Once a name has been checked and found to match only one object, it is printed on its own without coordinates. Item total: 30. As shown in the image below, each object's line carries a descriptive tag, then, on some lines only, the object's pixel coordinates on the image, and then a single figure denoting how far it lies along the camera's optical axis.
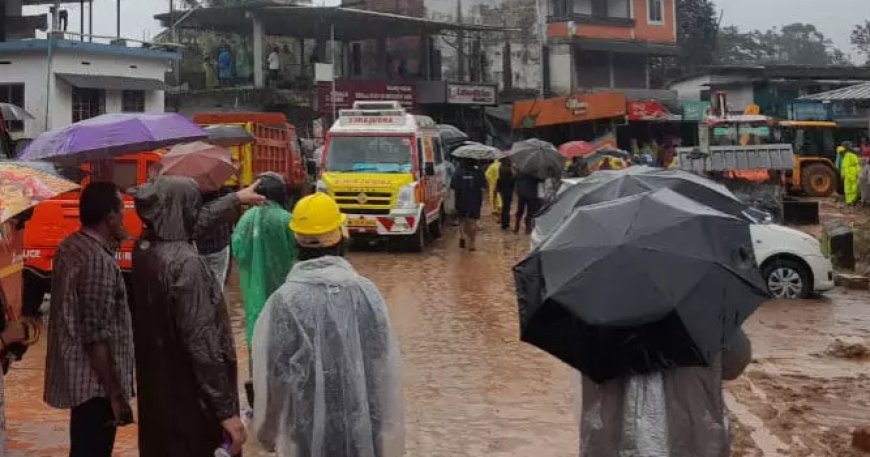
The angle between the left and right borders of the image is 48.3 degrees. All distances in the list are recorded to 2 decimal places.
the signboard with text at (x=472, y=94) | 34.75
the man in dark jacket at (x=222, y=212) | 5.34
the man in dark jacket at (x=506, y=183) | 20.88
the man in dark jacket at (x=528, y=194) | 19.72
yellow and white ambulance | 16.88
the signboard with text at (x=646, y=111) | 33.47
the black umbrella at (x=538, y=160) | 19.48
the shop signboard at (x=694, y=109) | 34.84
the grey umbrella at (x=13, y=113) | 14.76
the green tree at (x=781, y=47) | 73.62
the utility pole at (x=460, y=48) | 38.69
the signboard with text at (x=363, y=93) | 30.88
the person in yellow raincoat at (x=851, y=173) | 25.50
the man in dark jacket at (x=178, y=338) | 3.67
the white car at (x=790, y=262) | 12.45
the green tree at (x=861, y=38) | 68.69
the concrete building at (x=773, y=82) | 38.94
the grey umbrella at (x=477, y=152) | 20.17
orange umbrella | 4.50
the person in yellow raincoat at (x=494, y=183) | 23.78
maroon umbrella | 7.41
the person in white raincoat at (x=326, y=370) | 3.76
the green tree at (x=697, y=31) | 57.31
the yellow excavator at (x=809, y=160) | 28.78
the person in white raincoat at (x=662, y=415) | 3.29
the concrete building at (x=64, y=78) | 23.09
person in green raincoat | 6.47
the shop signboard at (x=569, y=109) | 32.25
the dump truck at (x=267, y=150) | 17.83
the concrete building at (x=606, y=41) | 41.31
